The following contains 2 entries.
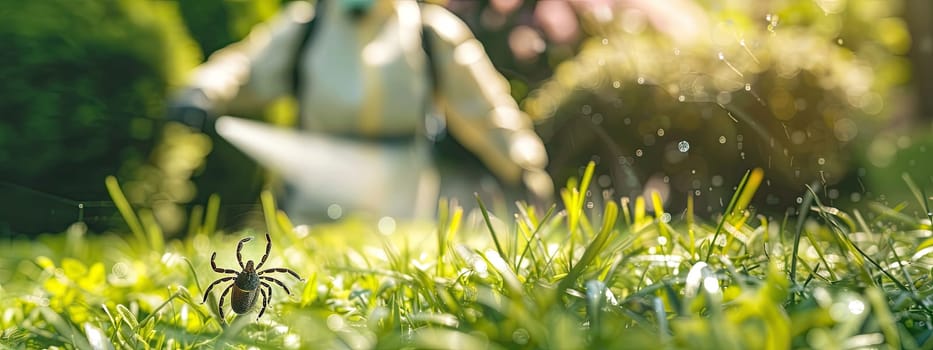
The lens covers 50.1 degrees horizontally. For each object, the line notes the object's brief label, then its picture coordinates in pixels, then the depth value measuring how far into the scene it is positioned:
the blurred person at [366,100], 3.80
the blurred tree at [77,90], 4.60
